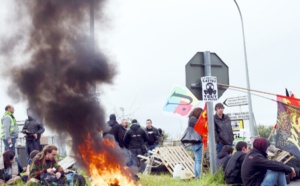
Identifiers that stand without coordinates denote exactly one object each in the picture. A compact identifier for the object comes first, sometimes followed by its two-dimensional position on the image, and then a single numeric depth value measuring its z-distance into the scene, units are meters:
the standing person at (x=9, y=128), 10.62
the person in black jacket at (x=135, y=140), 11.50
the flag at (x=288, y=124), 9.07
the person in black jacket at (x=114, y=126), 11.68
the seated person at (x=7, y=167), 8.88
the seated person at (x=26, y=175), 8.80
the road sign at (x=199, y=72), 8.05
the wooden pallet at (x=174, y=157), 11.09
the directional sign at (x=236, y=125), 19.86
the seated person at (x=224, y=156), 8.66
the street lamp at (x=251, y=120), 16.14
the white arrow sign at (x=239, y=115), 17.41
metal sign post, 8.16
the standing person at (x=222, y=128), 9.22
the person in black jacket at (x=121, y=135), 11.77
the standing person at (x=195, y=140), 9.29
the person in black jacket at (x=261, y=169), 7.00
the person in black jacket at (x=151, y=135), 12.59
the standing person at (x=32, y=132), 10.48
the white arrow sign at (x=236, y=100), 17.53
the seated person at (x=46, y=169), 7.70
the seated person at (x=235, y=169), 8.09
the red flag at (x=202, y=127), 8.92
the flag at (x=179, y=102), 15.45
